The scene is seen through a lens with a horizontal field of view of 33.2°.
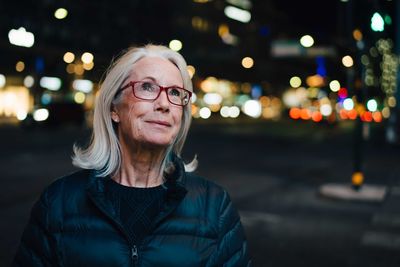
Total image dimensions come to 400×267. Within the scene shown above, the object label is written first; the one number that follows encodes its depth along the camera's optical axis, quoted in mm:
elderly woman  2539
